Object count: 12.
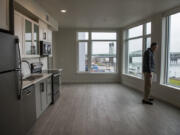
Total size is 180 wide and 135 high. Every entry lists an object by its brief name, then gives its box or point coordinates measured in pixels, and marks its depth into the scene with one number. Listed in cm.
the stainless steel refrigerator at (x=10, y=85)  177
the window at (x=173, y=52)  427
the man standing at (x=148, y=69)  431
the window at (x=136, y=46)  566
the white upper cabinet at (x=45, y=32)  447
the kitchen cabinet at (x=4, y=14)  220
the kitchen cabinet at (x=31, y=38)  344
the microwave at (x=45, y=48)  438
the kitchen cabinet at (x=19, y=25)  296
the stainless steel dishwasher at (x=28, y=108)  250
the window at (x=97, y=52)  770
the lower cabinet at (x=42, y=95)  315
